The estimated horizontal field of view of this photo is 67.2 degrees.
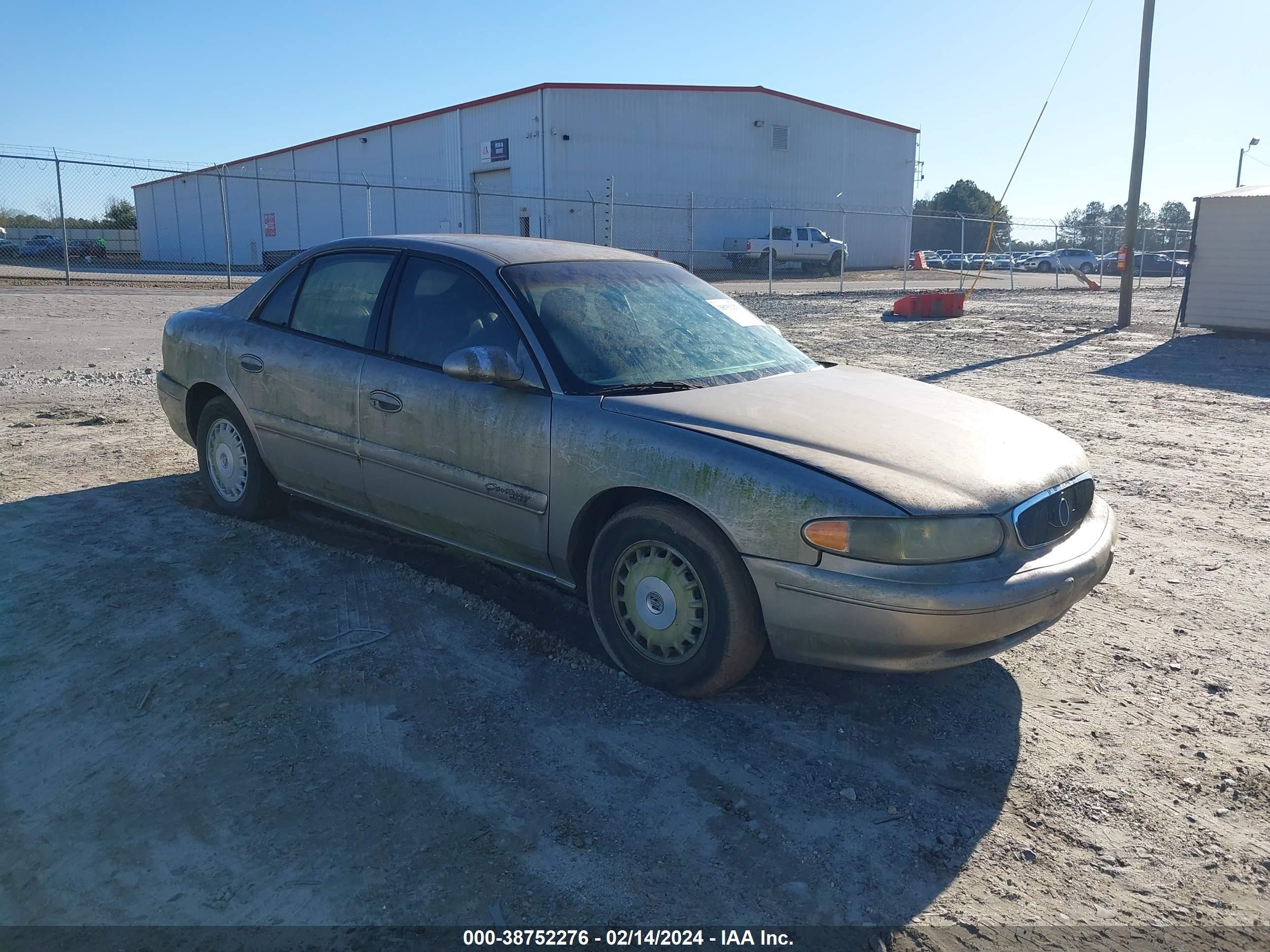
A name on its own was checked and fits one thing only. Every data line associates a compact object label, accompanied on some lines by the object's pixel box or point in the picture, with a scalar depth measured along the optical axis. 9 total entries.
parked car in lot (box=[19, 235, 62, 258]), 31.69
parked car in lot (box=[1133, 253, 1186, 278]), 46.85
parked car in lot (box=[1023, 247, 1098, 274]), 48.12
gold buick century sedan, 3.11
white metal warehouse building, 38.62
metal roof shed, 15.67
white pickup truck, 38.38
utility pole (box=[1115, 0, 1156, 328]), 17.02
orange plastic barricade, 19.36
